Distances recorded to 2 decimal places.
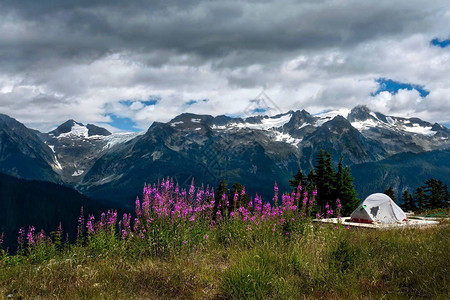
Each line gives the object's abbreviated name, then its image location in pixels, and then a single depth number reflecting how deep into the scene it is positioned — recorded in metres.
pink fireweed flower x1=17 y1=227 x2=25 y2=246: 12.13
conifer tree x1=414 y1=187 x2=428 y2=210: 78.97
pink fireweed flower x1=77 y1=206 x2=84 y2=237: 11.74
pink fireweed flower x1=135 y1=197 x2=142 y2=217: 10.02
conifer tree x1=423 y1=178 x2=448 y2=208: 72.75
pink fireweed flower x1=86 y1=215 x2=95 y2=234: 10.65
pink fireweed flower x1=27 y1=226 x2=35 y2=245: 11.43
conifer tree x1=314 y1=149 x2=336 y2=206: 49.93
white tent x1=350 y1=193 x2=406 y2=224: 25.75
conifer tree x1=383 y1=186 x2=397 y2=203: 81.21
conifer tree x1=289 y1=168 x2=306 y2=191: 47.30
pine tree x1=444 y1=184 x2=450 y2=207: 74.24
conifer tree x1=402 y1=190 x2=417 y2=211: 84.06
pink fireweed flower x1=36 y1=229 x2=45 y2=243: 11.78
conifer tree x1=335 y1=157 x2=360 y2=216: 49.97
